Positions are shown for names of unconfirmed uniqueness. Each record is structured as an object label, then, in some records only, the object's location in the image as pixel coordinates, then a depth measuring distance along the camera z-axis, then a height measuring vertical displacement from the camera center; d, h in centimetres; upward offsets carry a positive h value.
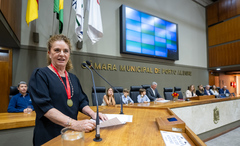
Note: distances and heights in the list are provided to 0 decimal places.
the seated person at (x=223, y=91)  706 -43
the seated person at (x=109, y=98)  341 -40
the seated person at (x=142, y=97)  382 -41
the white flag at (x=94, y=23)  409 +166
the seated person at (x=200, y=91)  598 -39
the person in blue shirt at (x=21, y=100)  270 -36
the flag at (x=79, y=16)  372 +167
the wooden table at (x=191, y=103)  263 -44
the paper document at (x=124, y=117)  110 -29
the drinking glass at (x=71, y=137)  57 -23
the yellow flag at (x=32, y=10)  316 +155
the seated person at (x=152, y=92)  436 -33
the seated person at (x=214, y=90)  680 -39
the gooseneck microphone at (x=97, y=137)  73 -28
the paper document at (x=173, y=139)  70 -30
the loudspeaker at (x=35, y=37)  382 +115
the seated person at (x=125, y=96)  361 -37
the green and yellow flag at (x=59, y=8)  341 +172
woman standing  85 -10
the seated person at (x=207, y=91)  638 -40
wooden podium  71 -30
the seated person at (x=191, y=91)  551 -36
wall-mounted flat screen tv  525 +190
